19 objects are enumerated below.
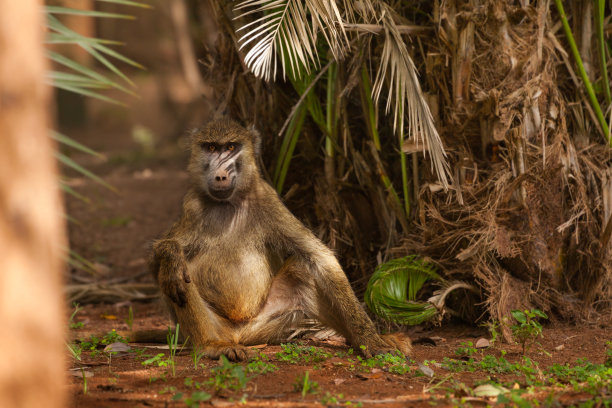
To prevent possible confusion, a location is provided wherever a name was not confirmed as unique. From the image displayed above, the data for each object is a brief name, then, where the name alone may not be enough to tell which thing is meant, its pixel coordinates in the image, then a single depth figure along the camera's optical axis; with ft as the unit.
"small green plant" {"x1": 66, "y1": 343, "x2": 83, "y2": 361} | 27.37
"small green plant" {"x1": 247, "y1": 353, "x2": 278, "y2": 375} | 24.79
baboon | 31.32
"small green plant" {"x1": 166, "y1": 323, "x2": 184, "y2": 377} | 24.62
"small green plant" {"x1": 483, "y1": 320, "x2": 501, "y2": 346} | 30.07
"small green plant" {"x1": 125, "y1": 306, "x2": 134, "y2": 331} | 33.55
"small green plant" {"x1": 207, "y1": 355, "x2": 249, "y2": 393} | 22.43
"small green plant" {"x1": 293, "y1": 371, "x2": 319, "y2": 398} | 22.36
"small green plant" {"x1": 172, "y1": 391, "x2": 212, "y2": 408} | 20.22
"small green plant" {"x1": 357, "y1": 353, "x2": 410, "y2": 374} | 26.11
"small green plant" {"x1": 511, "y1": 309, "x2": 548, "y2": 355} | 27.91
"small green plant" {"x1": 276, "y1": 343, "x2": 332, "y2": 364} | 27.31
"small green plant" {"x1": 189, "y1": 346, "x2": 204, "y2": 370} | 26.43
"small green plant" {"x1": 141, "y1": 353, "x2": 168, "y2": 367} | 25.94
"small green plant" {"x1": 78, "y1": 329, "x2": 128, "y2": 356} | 30.98
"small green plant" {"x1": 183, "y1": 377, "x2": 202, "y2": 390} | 22.61
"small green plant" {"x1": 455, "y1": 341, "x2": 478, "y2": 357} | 28.55
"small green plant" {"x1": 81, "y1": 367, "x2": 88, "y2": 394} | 22.44
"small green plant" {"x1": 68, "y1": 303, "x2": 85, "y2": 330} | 35.42
